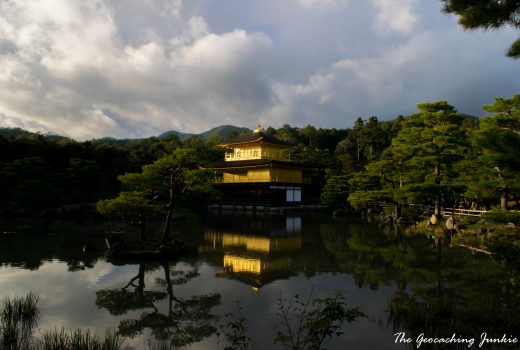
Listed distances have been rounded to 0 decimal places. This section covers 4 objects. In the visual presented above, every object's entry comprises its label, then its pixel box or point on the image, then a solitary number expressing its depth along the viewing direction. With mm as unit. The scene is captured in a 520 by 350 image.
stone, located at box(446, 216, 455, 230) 17594
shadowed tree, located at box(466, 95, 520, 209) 14070
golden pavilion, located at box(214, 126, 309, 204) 37938
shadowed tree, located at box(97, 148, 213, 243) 12766
